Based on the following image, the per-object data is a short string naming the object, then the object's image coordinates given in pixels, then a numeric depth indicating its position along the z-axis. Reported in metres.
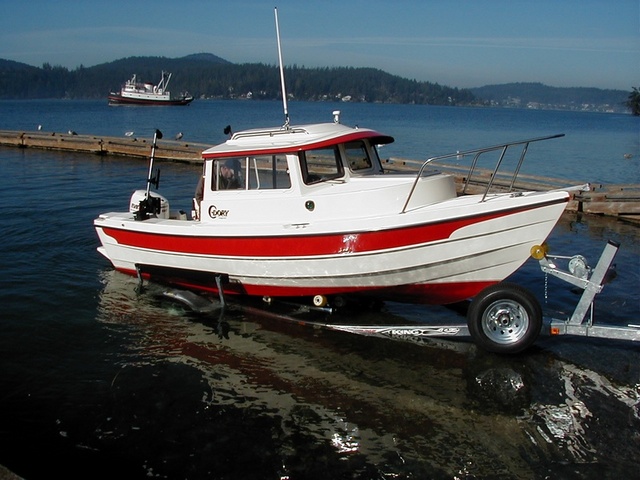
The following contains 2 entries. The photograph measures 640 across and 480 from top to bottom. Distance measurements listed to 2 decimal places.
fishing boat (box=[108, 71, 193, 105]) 113.19
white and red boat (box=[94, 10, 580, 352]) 8.36
